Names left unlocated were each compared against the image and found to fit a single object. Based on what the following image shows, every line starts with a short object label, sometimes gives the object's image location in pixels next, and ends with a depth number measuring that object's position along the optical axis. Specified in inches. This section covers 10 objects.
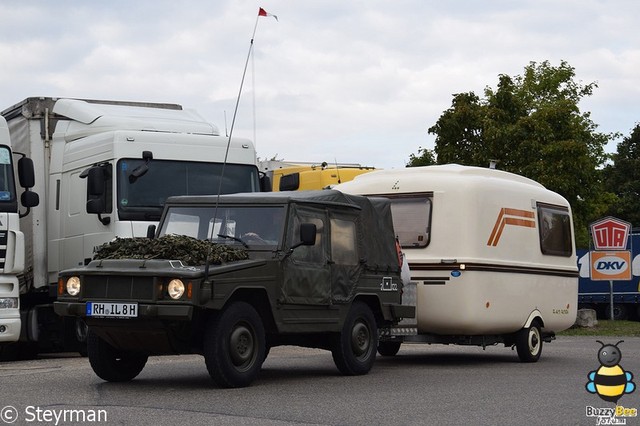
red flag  466.1
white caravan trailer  658.8
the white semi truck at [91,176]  673.0
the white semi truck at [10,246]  637.3
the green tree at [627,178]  3127.5
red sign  1127.0
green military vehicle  475.2
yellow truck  879.7
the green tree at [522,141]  1774.1
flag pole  448.4
